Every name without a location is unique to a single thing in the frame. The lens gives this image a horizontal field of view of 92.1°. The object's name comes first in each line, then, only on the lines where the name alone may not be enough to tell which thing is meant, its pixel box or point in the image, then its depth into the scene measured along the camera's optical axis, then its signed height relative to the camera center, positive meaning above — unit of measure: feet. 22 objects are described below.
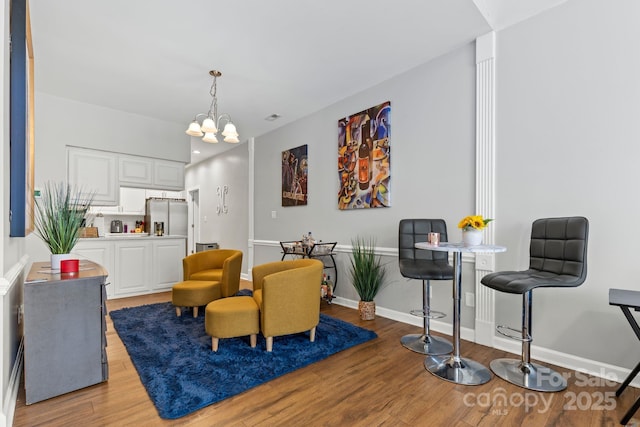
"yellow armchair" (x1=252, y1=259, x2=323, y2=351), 8.26 -2.45
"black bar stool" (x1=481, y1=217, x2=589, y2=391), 6.51 -1.37
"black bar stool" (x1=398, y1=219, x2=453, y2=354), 8.41 -1.50
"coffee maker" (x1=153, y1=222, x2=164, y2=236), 17.17 -0.84
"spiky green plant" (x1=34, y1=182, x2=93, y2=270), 7.11 -0.37
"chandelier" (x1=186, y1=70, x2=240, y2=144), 10.34 +2.87
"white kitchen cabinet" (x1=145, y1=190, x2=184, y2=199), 21.59 +1.45
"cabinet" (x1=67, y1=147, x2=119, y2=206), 14.06 +1.86
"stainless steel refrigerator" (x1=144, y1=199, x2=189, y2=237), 17.20 -0.12
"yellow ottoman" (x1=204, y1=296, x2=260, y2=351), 8.21 -2.91
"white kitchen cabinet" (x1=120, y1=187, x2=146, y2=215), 19.71 +0.83
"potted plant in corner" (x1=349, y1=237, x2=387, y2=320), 11.25 -2.45
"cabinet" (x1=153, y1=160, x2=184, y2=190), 16.46 +2.09
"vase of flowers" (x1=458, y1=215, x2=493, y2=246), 7.14 -0.36
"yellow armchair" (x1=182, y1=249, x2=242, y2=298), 11.71 -2.29
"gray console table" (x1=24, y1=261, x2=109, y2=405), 6.19 -2.52
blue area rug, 6.36 -3.74
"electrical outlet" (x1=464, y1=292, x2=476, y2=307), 9.35 -2.61
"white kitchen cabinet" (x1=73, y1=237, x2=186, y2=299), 14.35 -2.40
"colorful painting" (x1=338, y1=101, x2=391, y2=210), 11.68 +2.20
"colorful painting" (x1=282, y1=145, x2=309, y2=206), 15.30 +1.93
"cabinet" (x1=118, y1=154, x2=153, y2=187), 15.37 +2.16
